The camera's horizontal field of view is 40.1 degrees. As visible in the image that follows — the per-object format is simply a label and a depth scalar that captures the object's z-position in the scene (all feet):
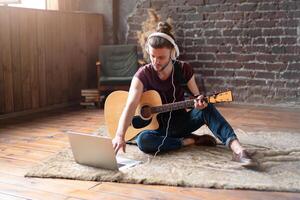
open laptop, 7.51
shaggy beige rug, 7.13
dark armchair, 16.67
